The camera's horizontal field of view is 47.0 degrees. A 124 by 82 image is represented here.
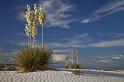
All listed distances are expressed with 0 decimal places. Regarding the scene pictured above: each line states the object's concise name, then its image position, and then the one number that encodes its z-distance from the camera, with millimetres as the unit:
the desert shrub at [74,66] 17353
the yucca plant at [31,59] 8566
